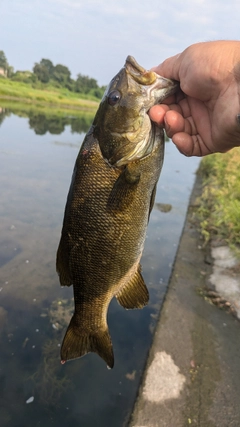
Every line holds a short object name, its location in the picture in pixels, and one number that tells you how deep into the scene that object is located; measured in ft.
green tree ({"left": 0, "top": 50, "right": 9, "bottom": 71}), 239.91
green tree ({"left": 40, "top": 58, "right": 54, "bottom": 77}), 289.94
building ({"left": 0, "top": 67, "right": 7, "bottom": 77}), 224.68
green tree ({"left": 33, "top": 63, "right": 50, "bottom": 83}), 239.05
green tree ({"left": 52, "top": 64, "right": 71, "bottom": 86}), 266.77
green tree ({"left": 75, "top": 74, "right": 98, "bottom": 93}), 256.60
